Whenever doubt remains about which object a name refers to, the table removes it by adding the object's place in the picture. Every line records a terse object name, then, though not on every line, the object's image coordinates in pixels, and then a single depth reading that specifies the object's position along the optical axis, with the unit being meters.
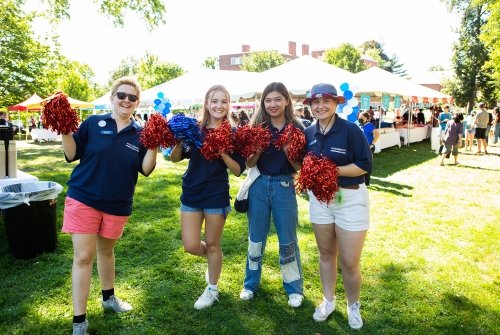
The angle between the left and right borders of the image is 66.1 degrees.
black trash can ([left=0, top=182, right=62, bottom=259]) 4.55
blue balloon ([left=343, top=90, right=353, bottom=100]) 6.11
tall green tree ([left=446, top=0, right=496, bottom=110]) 36.25
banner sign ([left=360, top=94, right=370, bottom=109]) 13.31
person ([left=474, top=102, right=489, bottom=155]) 14.91
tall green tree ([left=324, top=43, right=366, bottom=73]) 59.47
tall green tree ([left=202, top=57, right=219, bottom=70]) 74.06
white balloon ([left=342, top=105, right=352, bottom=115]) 5.95
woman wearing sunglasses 2.91
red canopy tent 24.69
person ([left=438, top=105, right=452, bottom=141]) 16.28
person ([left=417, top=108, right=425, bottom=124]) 22.23
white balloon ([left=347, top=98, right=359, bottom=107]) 6.13
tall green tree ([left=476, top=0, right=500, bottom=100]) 13.44
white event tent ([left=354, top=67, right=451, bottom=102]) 14.73
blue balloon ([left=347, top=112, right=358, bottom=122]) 6.08
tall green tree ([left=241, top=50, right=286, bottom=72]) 56.75
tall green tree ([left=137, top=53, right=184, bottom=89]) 49.59
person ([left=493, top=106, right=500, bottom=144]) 19.09
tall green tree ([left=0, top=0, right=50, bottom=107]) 20.62
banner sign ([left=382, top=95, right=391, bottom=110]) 15.41
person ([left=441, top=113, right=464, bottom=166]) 12.30
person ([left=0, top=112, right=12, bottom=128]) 15.53
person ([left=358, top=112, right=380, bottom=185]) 10.13
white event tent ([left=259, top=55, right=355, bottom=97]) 12.95
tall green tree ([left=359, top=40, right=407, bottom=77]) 83.99
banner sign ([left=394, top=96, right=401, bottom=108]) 17.26
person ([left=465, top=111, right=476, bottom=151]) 16.20
